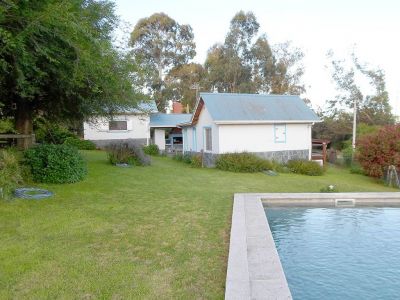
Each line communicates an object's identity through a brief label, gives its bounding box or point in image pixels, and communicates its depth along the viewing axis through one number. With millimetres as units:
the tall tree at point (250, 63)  45188
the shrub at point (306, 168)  20266
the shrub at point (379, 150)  18703
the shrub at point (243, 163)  19844
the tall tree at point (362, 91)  35750
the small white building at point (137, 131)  31812
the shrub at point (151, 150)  29900
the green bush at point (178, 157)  25191
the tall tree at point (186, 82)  47969
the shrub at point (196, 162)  21797
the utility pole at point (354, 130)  28859
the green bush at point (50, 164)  12585
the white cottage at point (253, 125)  21266
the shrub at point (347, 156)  25380
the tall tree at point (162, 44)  46156
